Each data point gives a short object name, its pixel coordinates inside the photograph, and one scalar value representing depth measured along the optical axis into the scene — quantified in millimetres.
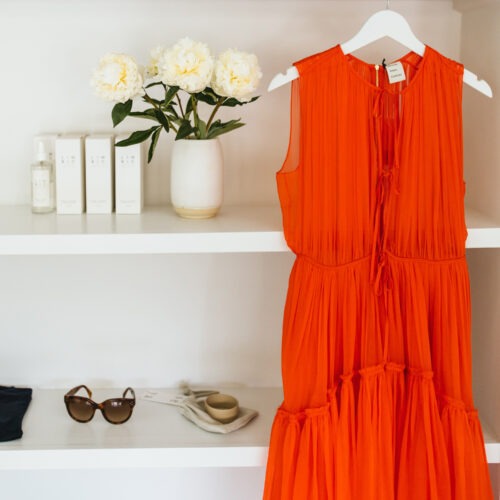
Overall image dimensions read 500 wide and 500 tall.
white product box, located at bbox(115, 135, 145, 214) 1721
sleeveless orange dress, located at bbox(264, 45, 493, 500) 1547
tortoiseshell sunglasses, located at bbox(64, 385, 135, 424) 1736
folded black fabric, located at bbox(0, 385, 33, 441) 1688
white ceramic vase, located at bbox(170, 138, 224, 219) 1659
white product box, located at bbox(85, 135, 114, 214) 1713
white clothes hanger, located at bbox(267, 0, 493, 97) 1536
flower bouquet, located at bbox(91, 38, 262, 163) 1544
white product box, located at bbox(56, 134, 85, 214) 1703
